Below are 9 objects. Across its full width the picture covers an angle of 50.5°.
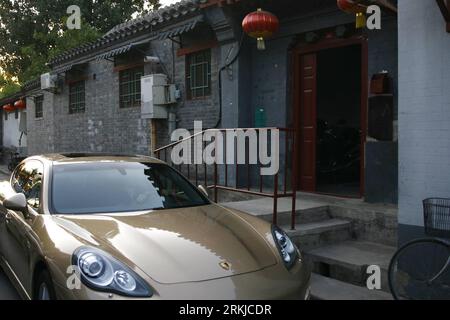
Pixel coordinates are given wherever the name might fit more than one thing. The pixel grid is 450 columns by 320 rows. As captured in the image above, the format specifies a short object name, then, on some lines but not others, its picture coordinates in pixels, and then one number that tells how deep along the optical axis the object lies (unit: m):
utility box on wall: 10.11
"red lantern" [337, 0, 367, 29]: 5.63
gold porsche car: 2.93
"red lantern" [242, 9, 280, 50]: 7.27
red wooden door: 7.77
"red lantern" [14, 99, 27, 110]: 20.50
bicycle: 3.95
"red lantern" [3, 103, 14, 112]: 22.82
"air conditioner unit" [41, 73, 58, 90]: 15.39
